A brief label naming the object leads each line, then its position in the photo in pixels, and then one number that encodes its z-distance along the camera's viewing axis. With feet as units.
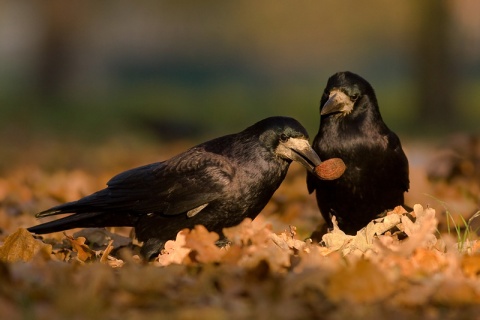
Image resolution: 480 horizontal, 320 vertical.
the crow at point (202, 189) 36.52
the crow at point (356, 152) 39.86
